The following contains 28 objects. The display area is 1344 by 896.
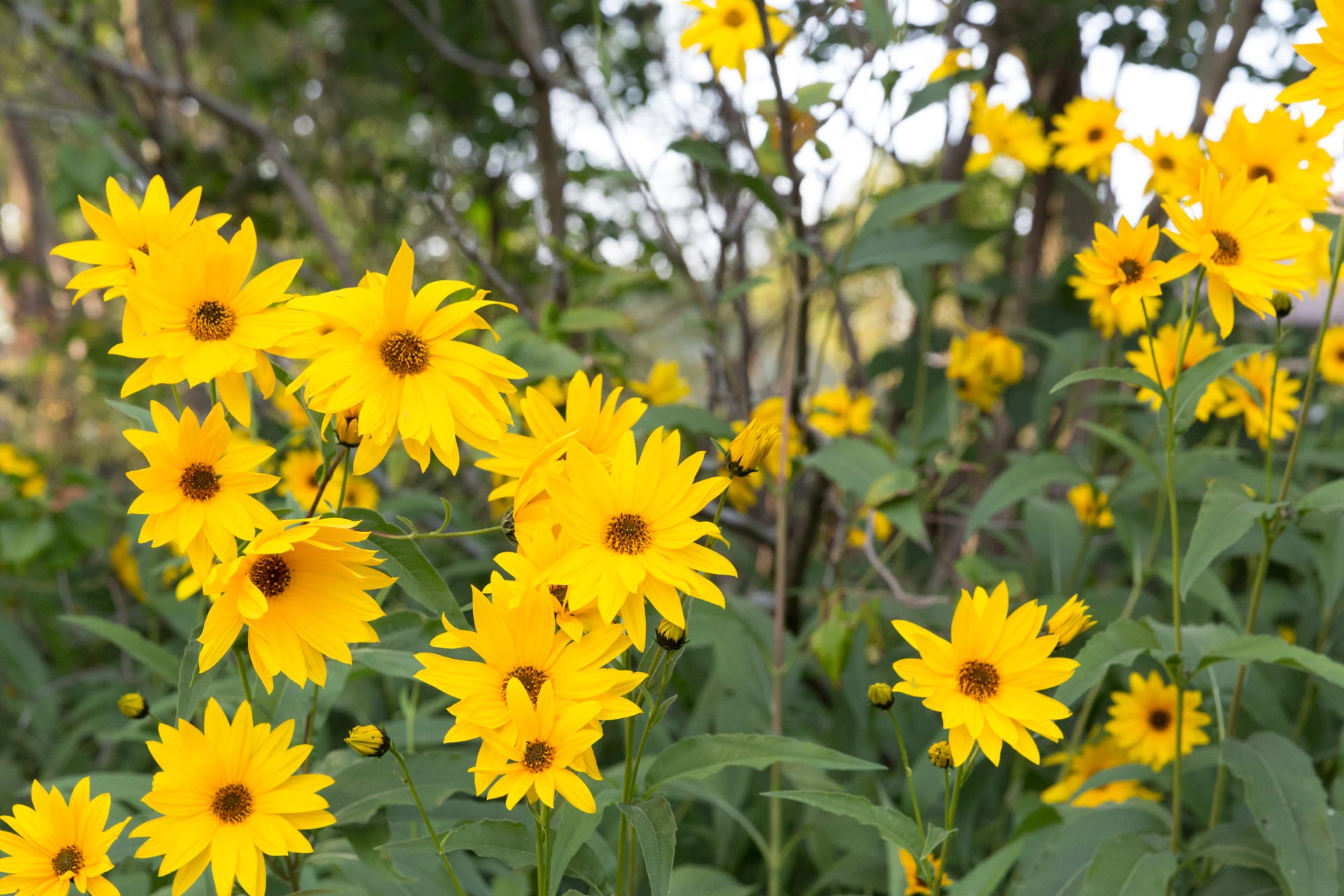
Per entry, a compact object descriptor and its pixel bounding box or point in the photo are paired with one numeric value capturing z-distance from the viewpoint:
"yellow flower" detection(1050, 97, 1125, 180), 1.78
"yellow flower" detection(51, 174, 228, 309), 0.83
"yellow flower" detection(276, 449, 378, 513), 1.94
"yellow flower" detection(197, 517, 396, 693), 0.73
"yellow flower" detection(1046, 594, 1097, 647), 0.81
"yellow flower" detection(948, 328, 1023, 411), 1.91
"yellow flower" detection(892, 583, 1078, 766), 0.79
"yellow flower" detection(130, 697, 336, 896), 0.75
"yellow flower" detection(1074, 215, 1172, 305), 0.89
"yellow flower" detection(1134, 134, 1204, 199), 1.37
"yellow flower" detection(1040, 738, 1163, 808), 1.43
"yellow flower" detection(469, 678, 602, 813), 0.70
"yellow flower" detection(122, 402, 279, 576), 0.74
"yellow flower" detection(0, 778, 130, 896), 0.78
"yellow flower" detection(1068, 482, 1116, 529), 1.56
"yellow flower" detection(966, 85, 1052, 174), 1.96
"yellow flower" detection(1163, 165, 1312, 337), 0.90
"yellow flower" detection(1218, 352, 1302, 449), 1.45
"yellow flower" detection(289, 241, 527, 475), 0.74
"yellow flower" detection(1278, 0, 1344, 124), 0.90
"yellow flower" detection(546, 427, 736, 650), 0.71
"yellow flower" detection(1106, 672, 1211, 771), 1.39
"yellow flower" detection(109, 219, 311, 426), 0.75
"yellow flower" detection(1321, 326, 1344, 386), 1.99
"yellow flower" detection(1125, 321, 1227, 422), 1.44
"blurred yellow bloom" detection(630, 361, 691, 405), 1.85
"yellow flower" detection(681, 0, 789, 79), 1.43
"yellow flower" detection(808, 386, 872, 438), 1.98
